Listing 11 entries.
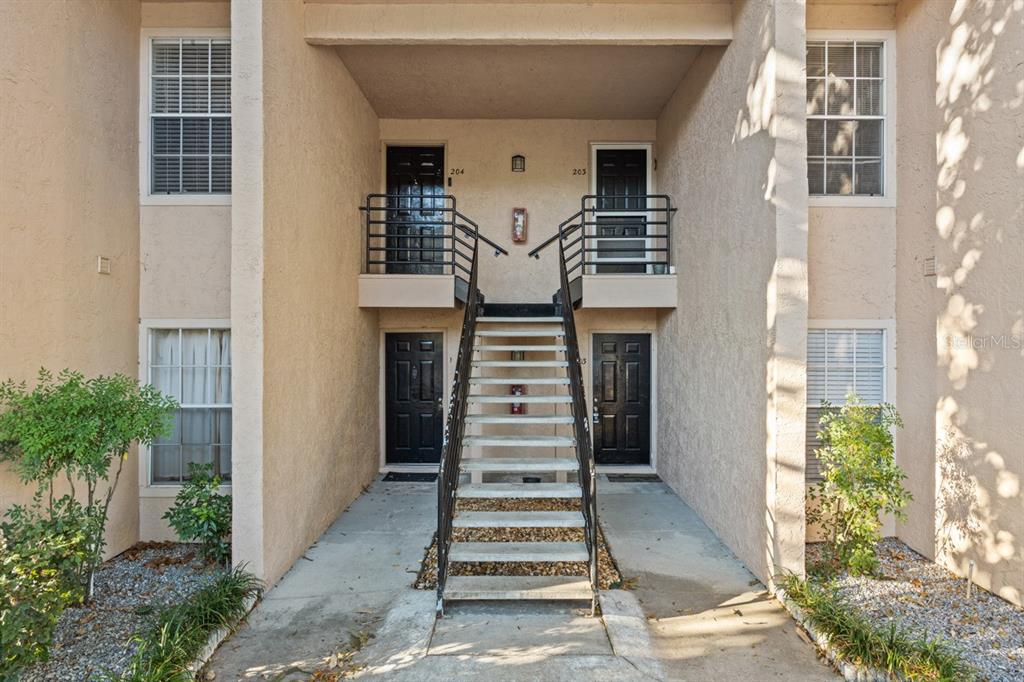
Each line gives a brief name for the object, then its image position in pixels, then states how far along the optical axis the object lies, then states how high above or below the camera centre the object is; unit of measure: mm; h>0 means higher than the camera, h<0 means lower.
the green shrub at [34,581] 2787 -1399
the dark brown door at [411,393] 8094 -723
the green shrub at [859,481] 4465 -1137
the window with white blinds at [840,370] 5543 -215
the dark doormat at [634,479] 7574 -1925
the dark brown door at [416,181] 8188 +2600
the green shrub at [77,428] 3770 -625
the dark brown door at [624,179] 8203 +2650
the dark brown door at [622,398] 8148 -782
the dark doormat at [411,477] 7652 -1937
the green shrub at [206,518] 4742 -1584
